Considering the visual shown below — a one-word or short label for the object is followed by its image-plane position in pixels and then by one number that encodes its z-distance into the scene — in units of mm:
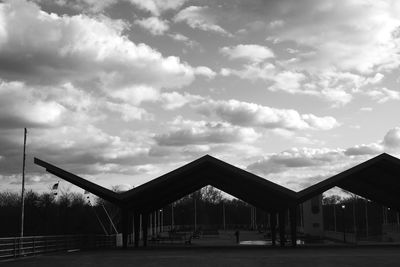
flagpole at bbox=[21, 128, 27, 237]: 31656
